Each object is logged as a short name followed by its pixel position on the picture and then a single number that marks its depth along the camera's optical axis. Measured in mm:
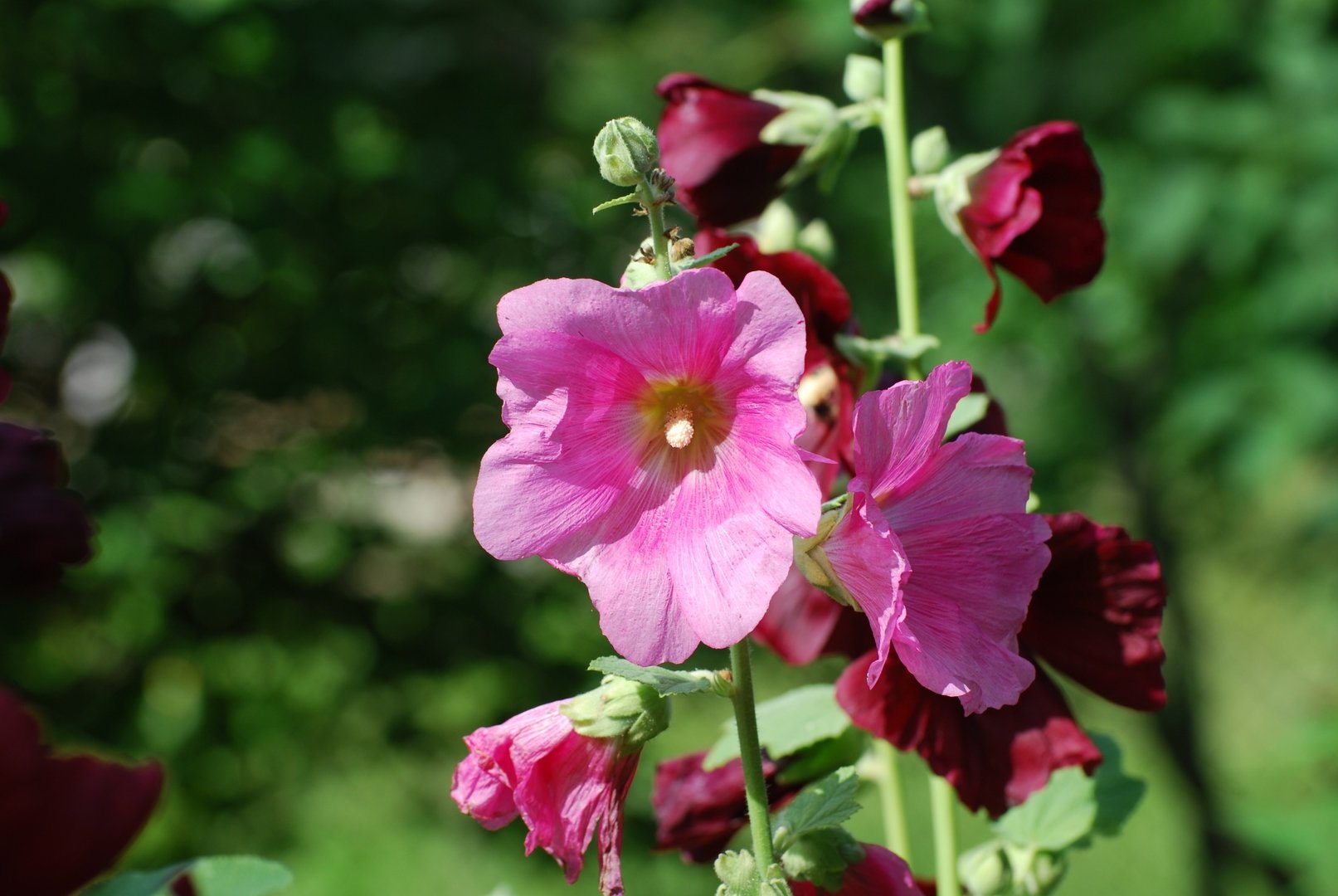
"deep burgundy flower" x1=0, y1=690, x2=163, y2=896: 866
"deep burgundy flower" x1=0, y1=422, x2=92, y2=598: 909
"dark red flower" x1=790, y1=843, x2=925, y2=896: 1001
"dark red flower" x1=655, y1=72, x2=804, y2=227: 1130
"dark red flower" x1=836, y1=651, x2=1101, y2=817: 1048
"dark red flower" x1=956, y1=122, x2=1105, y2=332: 1107
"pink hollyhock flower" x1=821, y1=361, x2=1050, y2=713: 956
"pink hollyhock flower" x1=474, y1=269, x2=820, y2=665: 956
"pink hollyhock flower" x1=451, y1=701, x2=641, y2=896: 990
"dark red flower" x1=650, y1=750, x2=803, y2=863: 1089
